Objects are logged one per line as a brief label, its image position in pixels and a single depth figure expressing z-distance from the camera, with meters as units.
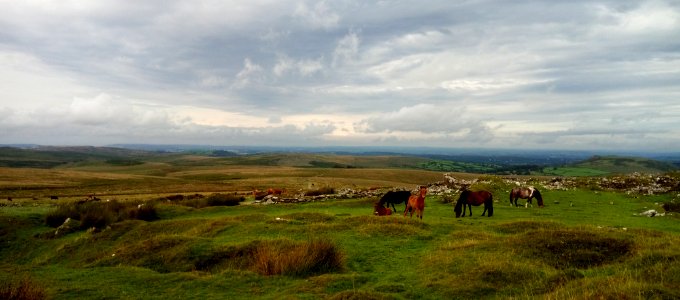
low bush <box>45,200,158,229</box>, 27.18
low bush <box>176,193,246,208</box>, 35.54
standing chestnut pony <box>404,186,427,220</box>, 23.36
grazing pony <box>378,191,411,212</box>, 29.69
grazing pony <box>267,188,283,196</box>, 46.11
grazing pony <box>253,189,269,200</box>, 42.37
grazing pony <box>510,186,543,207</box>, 30.00
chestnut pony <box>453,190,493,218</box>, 25.25
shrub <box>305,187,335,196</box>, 45.21
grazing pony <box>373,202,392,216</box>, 25.36
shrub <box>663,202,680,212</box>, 27.58
